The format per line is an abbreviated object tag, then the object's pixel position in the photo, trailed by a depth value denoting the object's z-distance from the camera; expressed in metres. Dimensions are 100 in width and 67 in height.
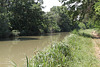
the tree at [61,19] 49.92
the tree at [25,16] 27.50
